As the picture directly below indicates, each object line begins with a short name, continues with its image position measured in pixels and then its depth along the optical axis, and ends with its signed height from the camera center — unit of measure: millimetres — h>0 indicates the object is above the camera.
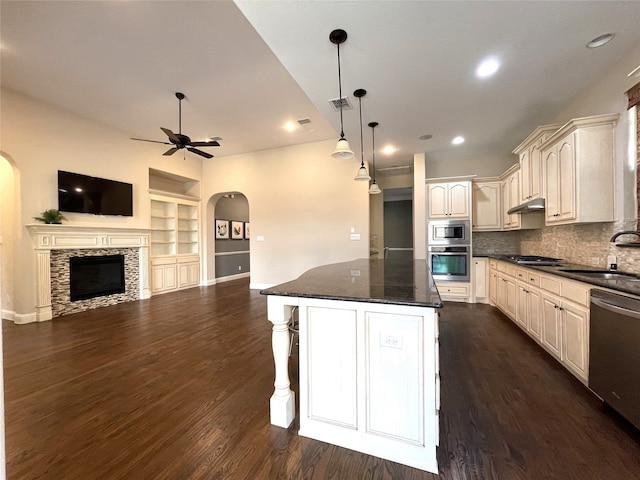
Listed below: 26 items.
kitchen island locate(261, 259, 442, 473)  1538 -754
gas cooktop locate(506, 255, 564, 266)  3340 -320
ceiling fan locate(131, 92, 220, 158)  4055 +1427
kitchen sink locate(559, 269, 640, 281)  2262 -345
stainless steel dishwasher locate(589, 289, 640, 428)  1720 -770
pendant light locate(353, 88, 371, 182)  2958 +1443
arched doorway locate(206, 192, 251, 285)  7430 -5
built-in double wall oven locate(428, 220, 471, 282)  4883 -243
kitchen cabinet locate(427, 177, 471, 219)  4903 +664
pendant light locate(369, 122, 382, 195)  3806 +1493
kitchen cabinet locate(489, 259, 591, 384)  2258 -754
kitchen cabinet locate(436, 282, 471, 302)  4918 -955
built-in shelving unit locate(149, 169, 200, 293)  6273 +151
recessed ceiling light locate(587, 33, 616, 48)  2240 +1563
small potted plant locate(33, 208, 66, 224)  4218 +342
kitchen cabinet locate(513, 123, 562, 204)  3383 +945
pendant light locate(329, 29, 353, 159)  2762 +864
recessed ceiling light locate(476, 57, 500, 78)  2474 +1523
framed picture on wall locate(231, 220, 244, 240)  8391 +235
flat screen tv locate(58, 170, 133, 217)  4516 +759
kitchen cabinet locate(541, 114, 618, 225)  2656 +639
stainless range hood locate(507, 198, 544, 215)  3503 +379
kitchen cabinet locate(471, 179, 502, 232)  4941 +530
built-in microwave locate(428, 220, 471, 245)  4883 +68
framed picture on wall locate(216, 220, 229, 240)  7782 +247
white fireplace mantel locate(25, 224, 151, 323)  4172 -33
